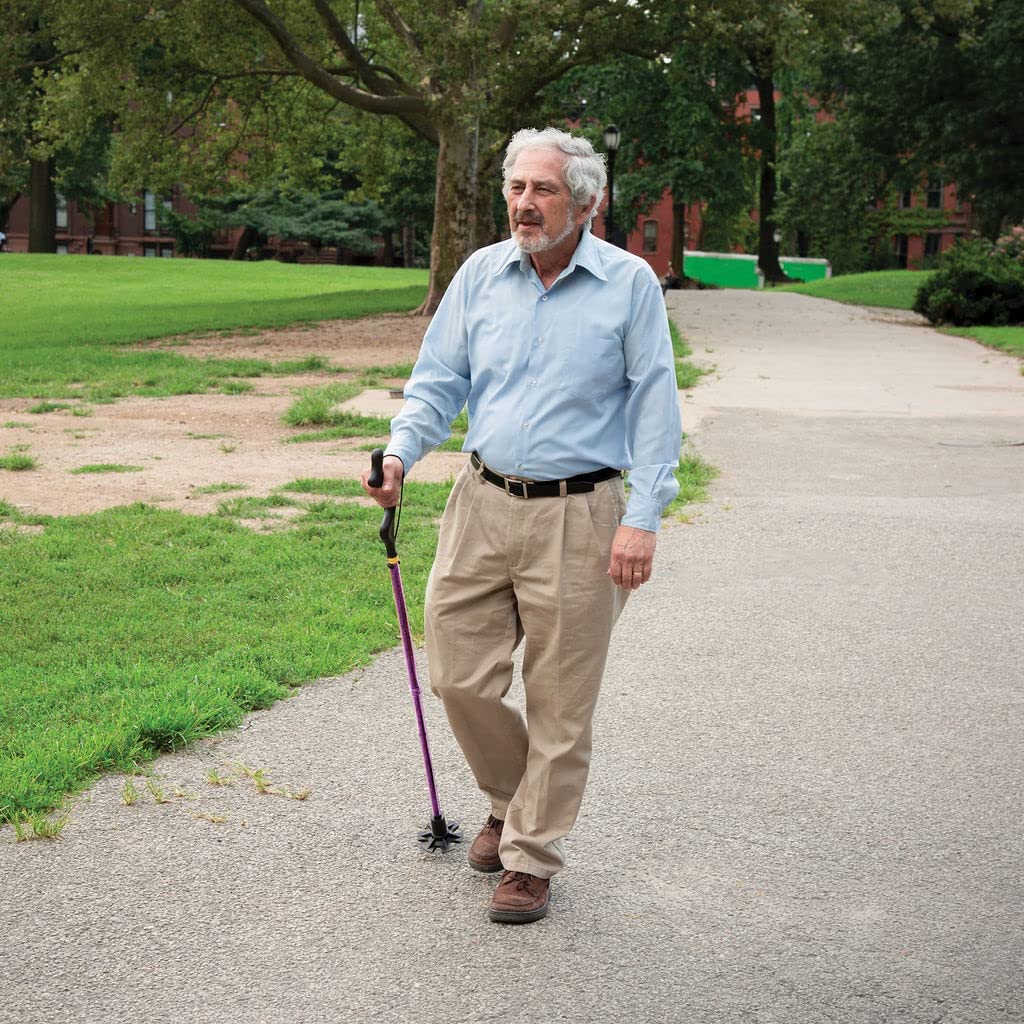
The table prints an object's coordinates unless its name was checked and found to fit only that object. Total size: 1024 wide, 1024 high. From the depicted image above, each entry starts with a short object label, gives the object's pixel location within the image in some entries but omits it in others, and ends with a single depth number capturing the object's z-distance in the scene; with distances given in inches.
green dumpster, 2276.1
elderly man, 146.1
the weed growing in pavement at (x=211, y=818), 171.4
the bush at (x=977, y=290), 1047.0
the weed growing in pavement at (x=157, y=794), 177.3
